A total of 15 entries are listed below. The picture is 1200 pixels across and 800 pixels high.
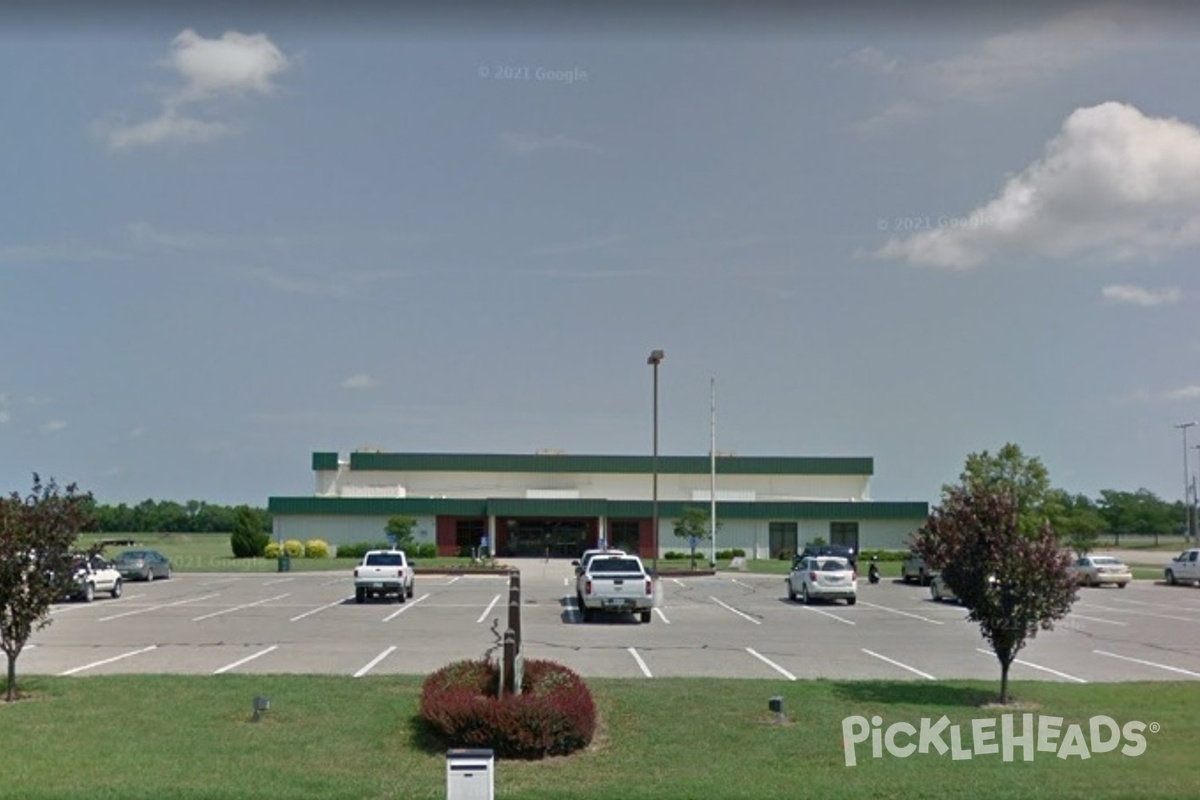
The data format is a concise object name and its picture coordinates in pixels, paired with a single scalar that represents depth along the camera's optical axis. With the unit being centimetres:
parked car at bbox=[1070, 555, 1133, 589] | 4931
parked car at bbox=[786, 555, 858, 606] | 3675
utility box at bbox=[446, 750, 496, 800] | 945
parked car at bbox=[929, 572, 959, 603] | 3800
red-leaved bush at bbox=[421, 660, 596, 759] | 1237
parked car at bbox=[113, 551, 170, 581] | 4903
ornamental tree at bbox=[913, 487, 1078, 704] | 1600
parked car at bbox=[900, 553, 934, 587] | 4838
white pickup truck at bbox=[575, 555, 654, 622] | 2923
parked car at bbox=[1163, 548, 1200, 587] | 5152
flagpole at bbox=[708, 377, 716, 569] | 6328
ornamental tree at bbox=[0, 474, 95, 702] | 1603
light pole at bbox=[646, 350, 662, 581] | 4106
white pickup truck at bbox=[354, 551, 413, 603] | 3659
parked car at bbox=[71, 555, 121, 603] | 3694
